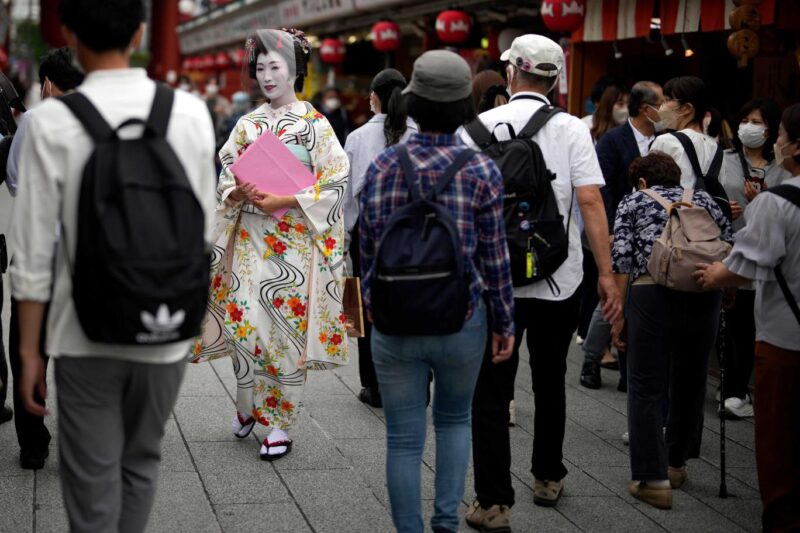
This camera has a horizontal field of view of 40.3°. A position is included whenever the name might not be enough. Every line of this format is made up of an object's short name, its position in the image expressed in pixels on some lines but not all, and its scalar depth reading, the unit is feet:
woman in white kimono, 17.31
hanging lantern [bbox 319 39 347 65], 55.47
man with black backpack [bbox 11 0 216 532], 9.03
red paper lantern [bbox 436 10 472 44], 38.40
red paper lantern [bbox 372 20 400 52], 45.55
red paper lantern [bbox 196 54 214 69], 93.76
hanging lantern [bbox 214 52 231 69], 87.56
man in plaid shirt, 11.68
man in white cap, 14.10
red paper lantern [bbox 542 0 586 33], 30.25
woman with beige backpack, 15.01
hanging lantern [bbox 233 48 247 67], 82.58
